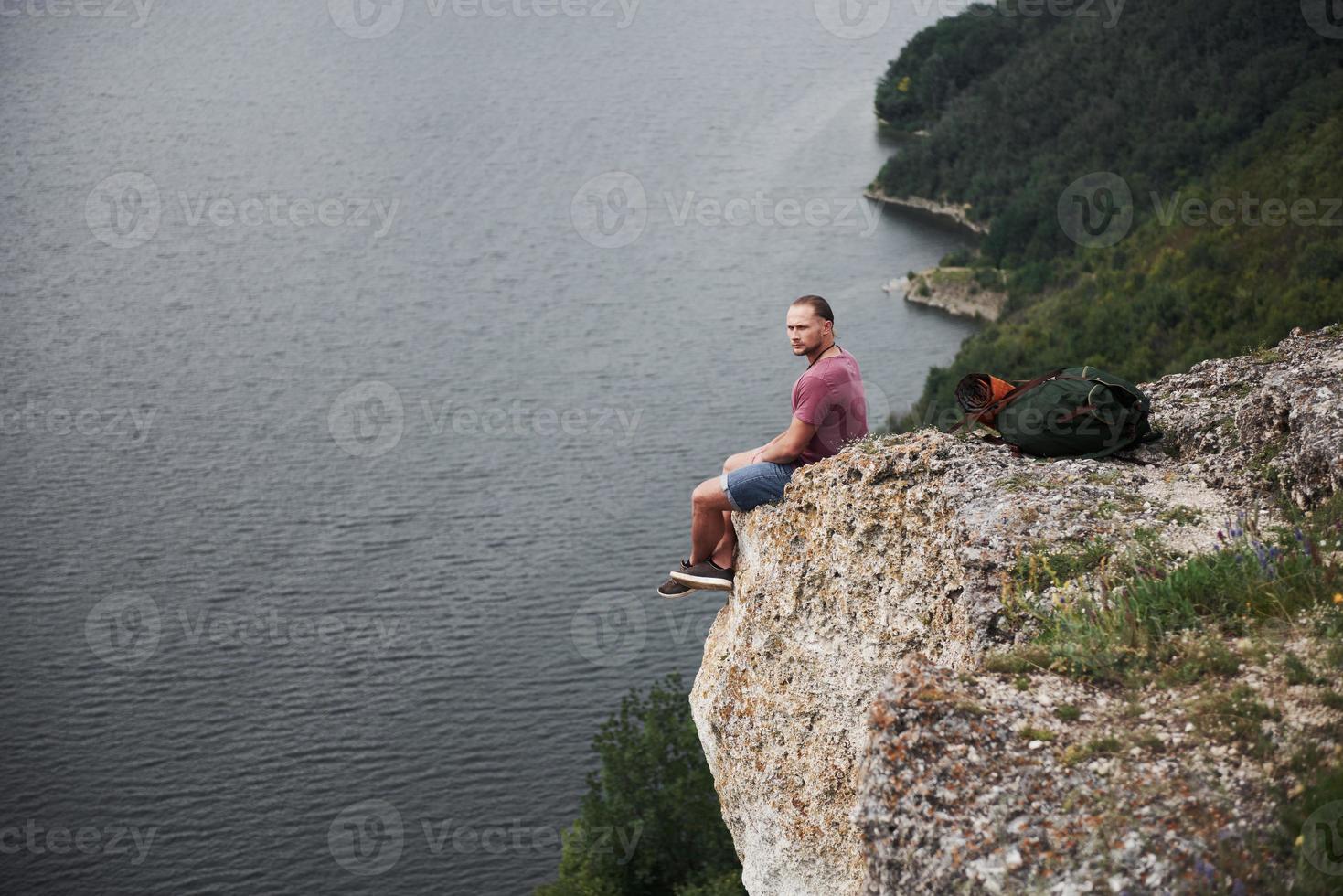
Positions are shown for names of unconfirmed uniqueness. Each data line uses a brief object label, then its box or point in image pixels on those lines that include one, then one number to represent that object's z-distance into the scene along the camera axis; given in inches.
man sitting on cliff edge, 393.1
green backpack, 383.6
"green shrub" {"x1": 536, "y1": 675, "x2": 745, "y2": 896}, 1456.7
